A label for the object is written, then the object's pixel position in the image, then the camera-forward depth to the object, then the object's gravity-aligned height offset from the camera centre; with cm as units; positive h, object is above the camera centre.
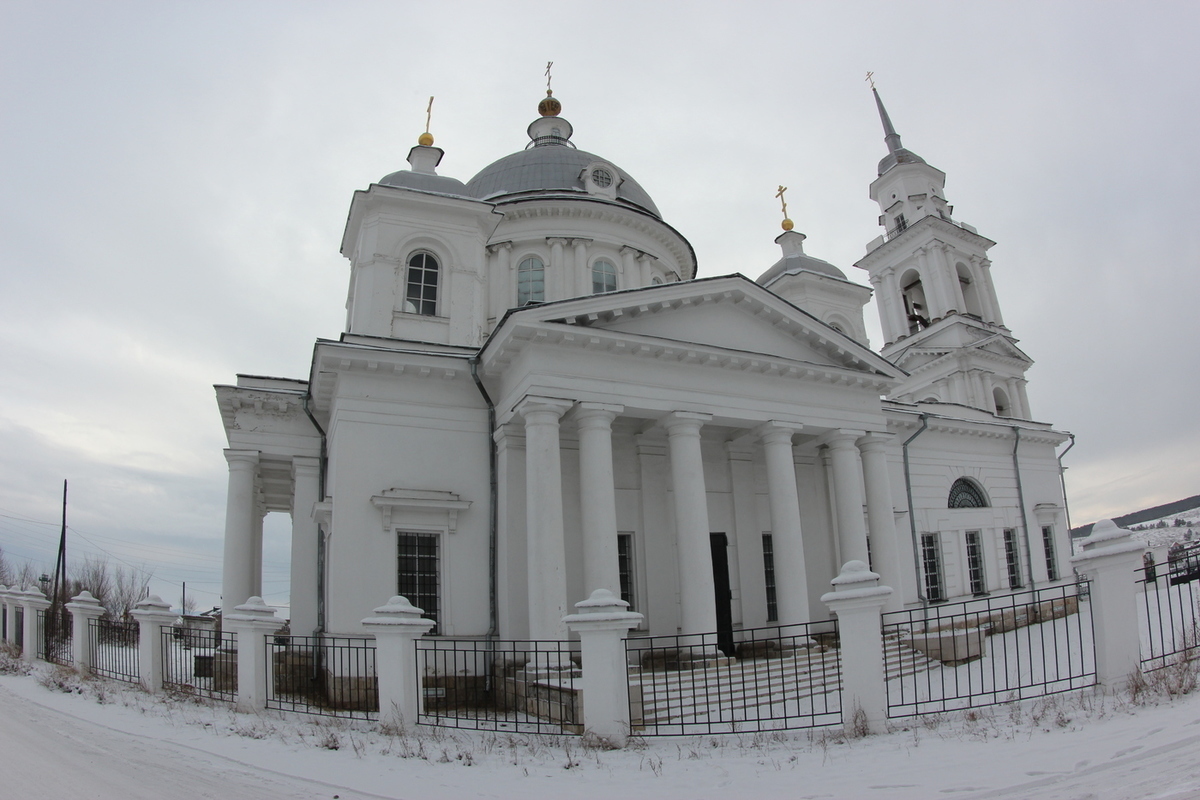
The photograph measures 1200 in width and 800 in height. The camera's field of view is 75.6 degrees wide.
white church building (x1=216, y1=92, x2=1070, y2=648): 1285 +181
